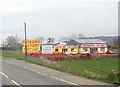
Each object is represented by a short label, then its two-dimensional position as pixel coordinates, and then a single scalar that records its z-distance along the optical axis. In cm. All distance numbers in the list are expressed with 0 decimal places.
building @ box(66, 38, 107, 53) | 11882
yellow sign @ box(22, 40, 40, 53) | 6946
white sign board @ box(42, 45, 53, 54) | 5815
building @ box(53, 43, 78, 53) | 11255
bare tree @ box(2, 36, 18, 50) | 14977
